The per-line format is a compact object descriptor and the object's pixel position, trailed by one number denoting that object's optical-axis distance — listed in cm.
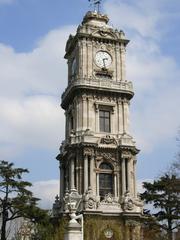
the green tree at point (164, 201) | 4998
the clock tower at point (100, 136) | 5491
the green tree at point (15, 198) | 4950
